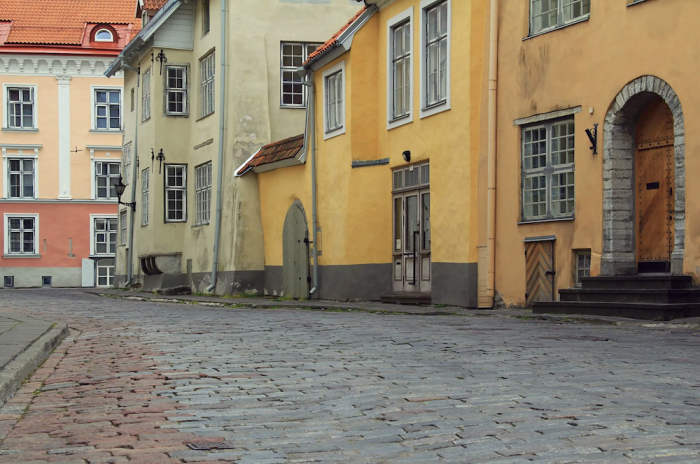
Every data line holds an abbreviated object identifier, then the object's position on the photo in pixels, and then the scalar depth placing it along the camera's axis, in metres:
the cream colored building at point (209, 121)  28.67
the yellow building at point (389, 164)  19.03
